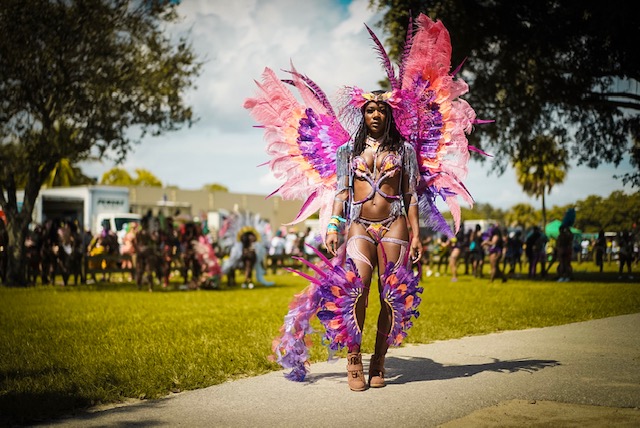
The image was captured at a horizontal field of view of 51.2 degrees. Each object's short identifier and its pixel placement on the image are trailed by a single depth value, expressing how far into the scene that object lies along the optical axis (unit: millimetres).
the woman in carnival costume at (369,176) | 5594
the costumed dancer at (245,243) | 20953
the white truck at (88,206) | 33469
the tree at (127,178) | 71625
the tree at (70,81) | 19391
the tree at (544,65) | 19484
